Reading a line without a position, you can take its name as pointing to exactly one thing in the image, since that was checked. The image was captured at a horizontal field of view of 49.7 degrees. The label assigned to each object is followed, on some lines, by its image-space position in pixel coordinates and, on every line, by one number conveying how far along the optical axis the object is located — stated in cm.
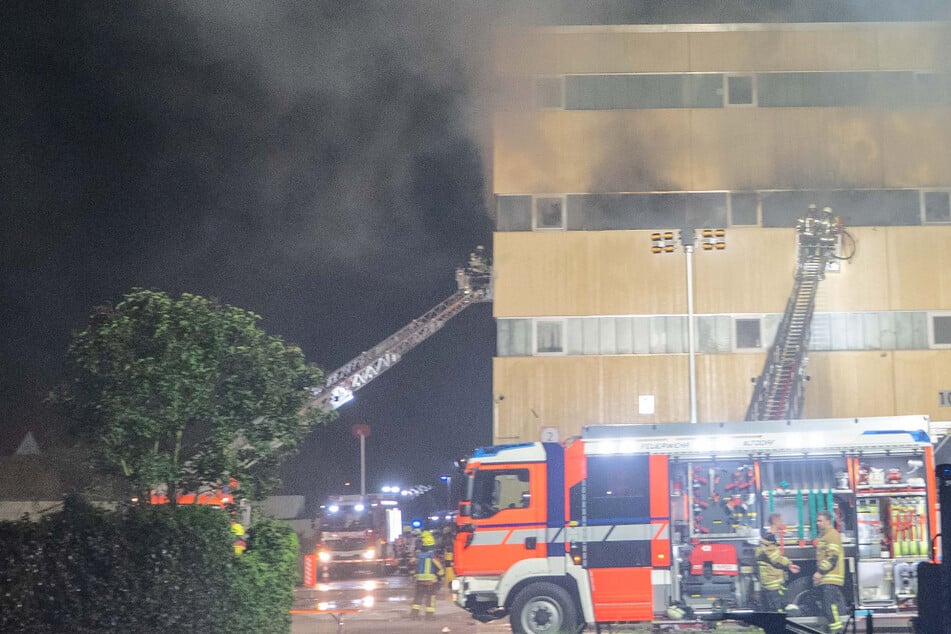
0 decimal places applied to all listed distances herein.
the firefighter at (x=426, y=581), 1614
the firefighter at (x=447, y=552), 1773
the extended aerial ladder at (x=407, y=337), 3052
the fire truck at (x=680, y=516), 1292
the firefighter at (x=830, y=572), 1255
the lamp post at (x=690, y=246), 1969
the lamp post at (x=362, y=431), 3341
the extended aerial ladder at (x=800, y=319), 2359
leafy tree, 1130
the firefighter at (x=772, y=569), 1262
